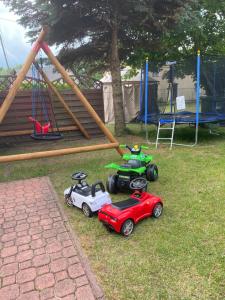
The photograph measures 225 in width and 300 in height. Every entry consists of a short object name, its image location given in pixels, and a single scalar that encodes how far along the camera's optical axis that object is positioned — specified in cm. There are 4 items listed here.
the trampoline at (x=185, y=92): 866
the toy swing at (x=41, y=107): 887
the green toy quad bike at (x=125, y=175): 448
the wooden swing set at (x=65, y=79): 523
